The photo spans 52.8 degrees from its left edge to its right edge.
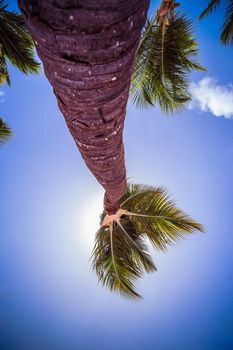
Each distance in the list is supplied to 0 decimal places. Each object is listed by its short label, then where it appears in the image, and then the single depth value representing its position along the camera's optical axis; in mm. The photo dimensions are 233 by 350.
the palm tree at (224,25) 4711
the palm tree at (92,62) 864
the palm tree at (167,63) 4672
